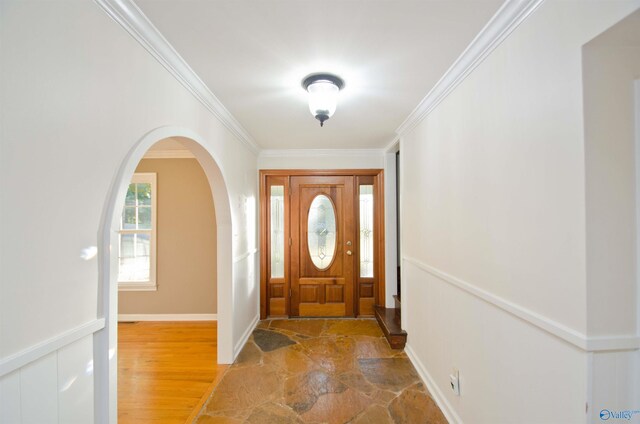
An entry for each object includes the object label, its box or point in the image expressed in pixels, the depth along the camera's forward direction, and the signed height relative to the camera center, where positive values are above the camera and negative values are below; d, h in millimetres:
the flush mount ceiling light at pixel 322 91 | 2002 +864
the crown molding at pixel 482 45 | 1291 +891
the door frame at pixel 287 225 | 4133 -163
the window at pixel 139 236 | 4102 -286
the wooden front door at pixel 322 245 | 4180 -449
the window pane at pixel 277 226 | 4219 -167
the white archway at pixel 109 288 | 1244 -313
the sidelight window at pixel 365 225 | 4238 -166
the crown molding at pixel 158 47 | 1286 +902
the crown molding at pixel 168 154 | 4059 +854
